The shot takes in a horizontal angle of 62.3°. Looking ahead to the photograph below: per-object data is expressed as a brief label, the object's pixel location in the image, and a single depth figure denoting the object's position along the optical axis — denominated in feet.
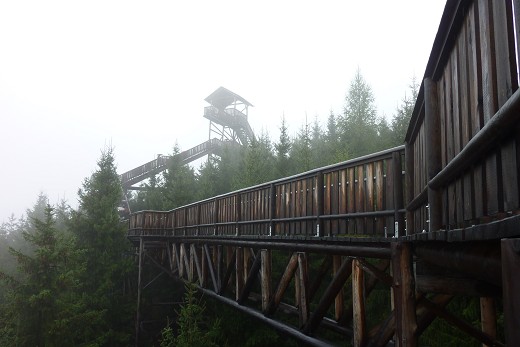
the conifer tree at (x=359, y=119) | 118.35
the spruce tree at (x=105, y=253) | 71.10
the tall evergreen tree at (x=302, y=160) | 97.73
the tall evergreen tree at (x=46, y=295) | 53.42
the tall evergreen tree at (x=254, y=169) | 97.09
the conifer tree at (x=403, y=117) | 98.41
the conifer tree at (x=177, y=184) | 105.09
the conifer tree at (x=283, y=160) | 100.42
